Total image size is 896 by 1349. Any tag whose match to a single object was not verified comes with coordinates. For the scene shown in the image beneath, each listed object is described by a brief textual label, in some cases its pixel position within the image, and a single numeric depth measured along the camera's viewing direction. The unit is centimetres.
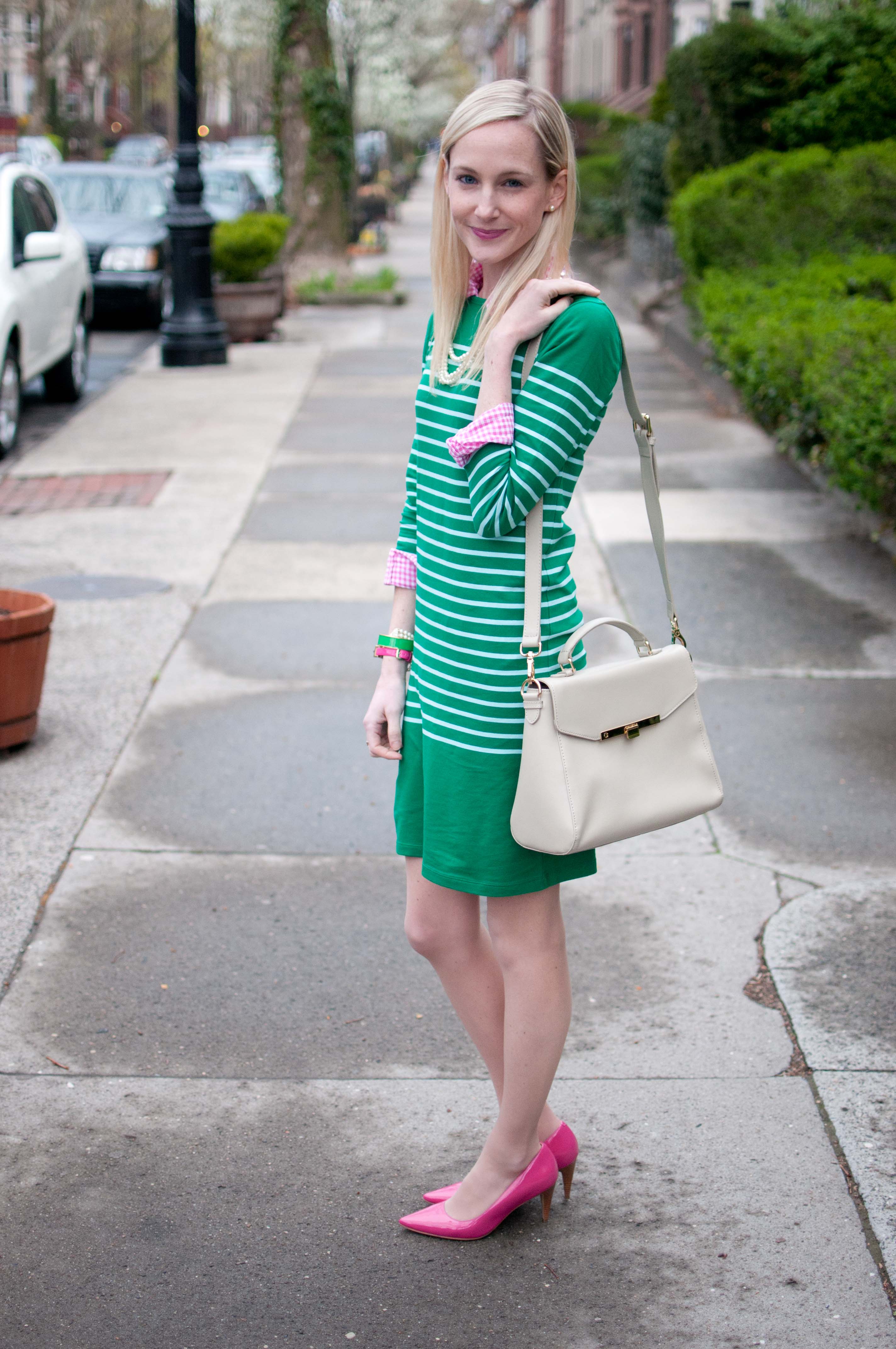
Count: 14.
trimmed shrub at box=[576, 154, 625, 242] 2231
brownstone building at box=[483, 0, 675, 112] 3125
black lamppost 1378
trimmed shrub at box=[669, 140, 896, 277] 1112
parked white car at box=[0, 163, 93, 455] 991
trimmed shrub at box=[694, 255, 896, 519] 678
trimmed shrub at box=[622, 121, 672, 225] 1834
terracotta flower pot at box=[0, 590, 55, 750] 485
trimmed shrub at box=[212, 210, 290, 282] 1596
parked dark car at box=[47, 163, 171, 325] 1652
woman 224
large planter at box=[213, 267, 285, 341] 1570
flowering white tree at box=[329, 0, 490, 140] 3575
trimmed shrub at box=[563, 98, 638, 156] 2558
